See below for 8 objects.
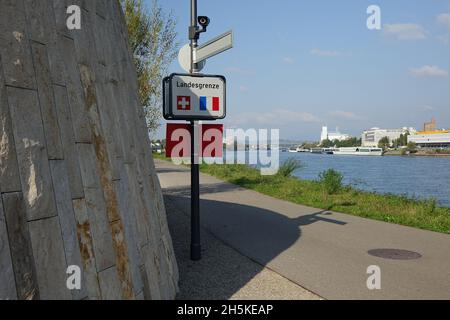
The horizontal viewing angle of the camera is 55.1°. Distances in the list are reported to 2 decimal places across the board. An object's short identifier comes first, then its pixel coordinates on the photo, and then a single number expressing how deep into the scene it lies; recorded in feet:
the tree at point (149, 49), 50.90
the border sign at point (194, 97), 21.43
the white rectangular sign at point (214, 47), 20.21
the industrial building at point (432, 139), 370.57
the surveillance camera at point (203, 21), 23.00
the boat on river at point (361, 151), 321.40
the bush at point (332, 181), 54.49
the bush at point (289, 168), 80.18
